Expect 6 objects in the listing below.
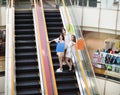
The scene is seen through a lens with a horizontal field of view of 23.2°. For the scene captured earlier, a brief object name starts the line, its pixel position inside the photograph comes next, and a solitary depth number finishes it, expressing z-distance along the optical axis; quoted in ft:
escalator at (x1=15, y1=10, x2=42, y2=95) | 27.97
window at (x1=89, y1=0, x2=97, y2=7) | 37.04
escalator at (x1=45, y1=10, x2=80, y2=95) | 28.02
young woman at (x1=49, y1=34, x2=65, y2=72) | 29.09
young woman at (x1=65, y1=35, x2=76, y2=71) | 29.17
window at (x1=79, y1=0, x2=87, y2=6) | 38.07
